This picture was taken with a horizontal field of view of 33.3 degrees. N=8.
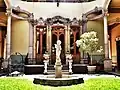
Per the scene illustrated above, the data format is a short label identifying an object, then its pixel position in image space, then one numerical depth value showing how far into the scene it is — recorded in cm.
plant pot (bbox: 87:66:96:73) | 1345
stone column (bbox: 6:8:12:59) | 1422
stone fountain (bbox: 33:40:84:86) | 826
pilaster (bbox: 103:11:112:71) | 1391
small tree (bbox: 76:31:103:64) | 1344
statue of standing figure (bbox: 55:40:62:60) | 962
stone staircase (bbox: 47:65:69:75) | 1366
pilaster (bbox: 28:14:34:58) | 1625
